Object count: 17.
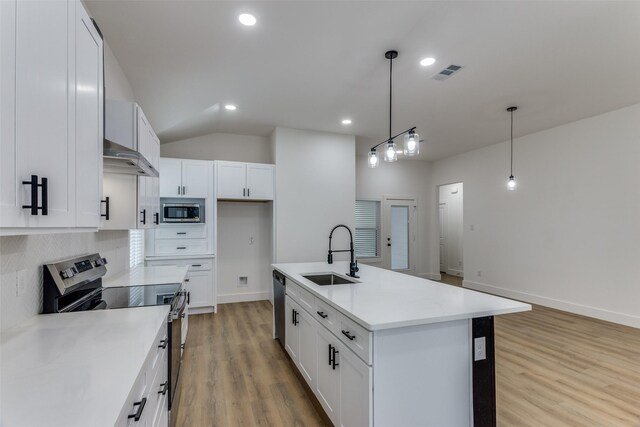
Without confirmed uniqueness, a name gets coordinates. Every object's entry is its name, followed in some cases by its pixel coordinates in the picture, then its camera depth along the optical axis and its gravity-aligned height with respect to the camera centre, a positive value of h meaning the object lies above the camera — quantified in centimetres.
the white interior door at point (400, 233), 737 -40
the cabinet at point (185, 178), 470 +60
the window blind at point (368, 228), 715 -27
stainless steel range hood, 179 +36
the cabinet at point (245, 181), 505 +58
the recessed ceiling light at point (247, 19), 235 +149
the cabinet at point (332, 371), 165 -99
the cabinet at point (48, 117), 91 +36
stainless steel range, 179 -54
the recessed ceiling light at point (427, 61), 302 +149
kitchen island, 162 -78
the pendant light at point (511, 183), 482 +49
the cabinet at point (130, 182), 222 +31
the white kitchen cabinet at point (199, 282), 473 -98
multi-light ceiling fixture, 276 +64
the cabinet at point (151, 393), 104 -72
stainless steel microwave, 469 +7
